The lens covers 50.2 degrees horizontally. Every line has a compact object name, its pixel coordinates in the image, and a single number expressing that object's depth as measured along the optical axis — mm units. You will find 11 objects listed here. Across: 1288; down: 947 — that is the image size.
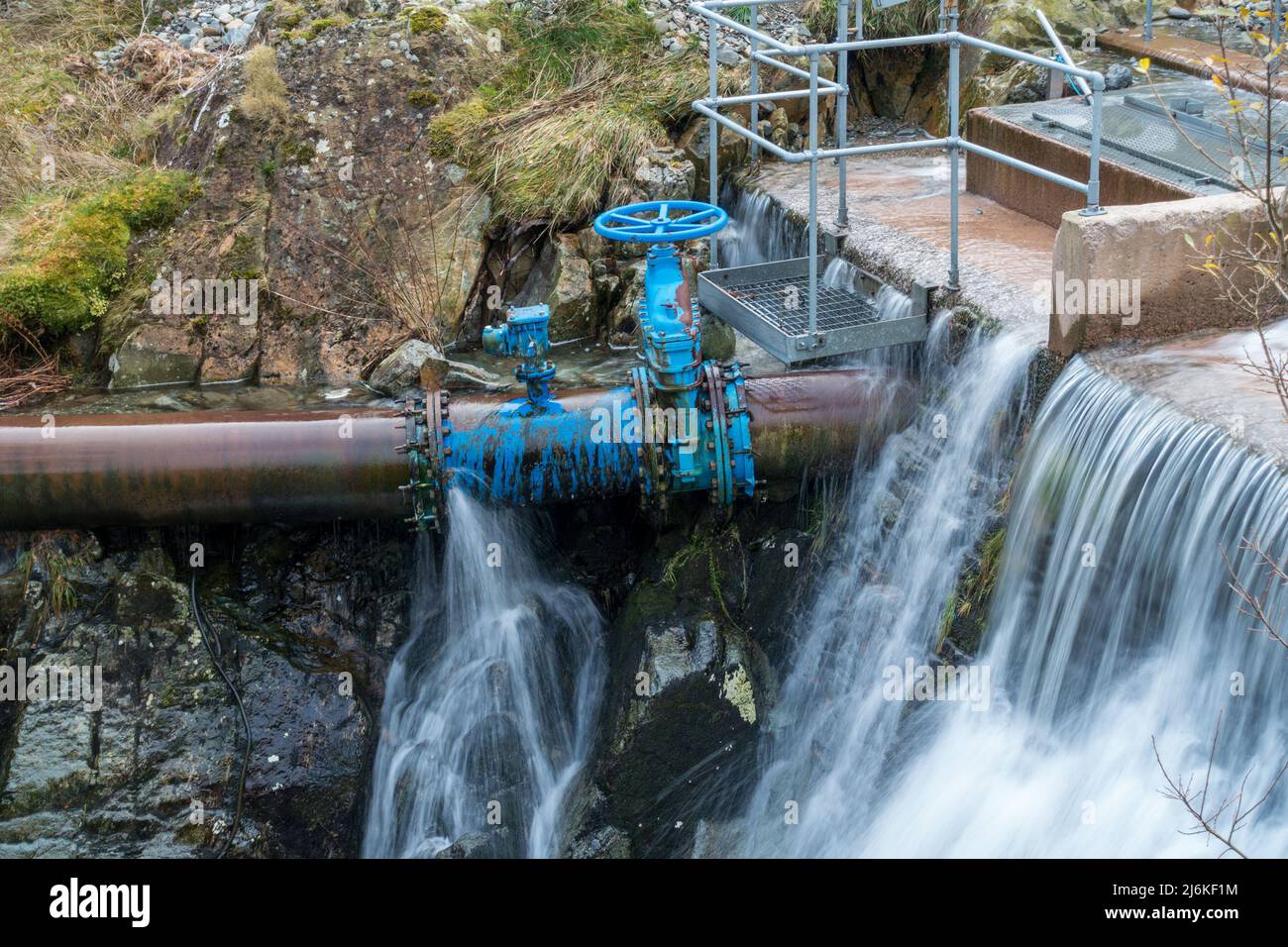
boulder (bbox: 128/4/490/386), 9227
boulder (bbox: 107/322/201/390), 9055
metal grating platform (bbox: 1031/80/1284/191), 7598
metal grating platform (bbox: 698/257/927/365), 7074
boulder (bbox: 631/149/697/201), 9484
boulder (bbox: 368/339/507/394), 8750
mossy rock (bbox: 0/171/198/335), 9109
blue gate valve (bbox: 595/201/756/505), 6930
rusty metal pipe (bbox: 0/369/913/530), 7062
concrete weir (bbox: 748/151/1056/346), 7152
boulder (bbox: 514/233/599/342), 9289
